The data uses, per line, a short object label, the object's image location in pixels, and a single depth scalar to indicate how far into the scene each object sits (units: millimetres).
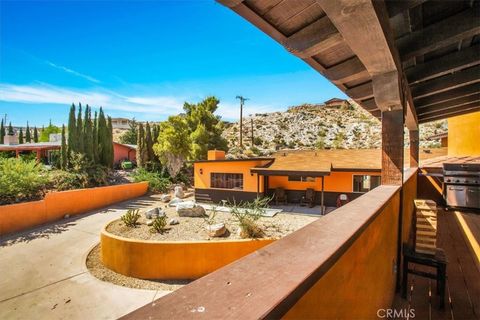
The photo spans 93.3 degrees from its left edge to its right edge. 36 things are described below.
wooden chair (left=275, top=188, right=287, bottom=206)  13789
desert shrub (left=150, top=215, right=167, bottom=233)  8164
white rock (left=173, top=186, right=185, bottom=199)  16562
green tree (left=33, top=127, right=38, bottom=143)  33562
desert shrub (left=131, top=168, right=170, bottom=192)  18984
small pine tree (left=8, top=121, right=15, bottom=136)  34497
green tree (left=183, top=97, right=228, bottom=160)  21328
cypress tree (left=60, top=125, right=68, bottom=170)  16591
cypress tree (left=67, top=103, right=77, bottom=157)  16688
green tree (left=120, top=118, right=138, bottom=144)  38375
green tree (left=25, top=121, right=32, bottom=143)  32344
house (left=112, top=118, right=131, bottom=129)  72362
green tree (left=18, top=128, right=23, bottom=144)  31272
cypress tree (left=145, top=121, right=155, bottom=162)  22750
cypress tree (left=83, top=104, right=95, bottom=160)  17203
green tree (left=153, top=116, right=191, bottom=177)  19484
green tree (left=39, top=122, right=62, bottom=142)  36344
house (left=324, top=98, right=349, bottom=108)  50719
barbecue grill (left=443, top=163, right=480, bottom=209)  5402
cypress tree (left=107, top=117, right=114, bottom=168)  19547
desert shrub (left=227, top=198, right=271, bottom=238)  7535
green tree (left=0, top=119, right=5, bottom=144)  31297
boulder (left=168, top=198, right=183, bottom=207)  13766
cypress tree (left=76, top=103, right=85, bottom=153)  16875
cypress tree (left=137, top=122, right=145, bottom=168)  22203
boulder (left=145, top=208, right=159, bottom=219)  10006
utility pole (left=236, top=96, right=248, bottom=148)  33303
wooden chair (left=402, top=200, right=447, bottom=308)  2660
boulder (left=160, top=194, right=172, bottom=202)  15383
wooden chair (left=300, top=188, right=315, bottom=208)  12836
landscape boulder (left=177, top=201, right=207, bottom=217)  10492
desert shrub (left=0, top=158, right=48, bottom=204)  11508
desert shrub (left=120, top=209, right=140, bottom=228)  8883
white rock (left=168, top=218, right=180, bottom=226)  9141
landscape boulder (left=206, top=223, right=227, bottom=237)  7688
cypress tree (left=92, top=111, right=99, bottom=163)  17891
